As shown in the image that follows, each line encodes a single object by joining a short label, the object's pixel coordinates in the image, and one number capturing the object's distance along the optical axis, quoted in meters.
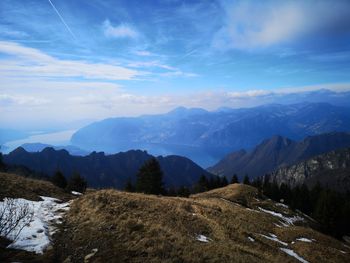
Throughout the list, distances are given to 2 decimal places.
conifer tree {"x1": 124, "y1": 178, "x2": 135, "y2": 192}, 67.37
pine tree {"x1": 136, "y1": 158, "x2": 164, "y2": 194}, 55.12
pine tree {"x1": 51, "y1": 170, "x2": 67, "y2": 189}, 43.05
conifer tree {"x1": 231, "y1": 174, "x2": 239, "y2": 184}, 101.38
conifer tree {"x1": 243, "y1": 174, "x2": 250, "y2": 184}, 107.30
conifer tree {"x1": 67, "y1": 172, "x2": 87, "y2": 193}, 37.80
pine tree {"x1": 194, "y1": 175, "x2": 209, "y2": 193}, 92.19
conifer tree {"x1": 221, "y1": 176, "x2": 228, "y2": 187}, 103.81
